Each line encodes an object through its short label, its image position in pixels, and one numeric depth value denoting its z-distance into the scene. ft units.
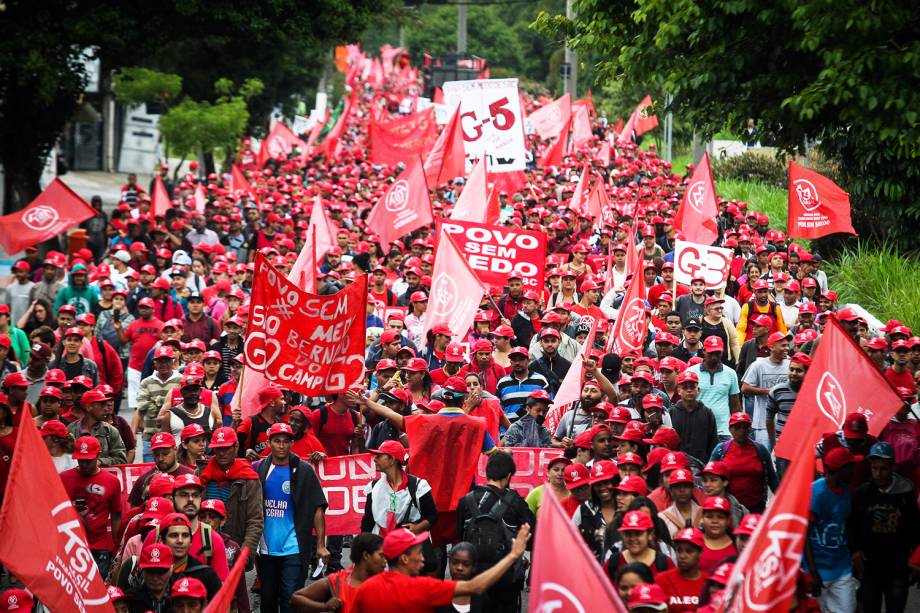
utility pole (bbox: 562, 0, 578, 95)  294.87
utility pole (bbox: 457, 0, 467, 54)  341.35
